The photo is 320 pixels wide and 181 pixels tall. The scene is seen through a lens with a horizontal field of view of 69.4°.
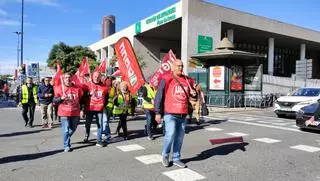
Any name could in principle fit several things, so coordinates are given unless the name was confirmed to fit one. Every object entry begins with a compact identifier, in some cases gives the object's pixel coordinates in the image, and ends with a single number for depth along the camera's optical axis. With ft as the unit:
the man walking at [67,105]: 16.22
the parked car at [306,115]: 23.75
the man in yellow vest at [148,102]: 20.66
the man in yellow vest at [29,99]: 25.91
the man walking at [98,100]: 18.02
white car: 34.47
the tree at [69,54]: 100.35
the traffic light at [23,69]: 49.88
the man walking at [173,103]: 13.07
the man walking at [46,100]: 26.08
